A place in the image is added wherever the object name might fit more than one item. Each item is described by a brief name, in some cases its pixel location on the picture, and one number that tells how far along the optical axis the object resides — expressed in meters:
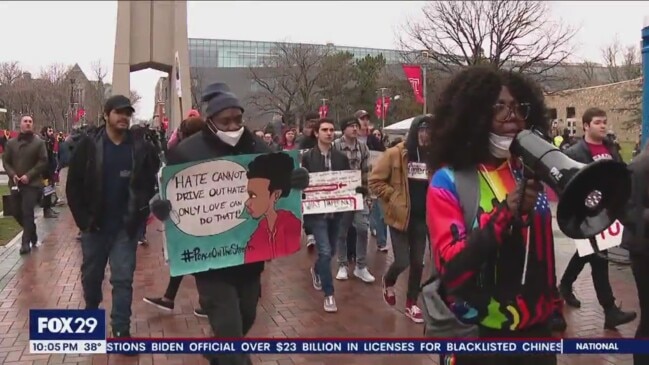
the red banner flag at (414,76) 28.09
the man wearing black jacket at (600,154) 5.59
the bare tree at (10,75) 22.88
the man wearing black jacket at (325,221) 6.25
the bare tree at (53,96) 45.66
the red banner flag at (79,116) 37.06
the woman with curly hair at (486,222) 2.25
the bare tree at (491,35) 34.16
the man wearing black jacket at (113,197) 4.90
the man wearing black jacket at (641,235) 3.64
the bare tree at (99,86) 51.18
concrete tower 27.64
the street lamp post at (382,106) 43.59
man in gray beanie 3.47
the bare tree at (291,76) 58.47
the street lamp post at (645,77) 8.00
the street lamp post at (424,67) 30.62
